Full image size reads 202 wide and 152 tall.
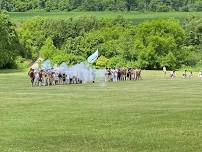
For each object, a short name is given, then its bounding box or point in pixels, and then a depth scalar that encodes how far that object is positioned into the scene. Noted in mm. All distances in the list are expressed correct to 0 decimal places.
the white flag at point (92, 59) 74662
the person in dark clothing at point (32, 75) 56225
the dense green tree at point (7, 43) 103312
